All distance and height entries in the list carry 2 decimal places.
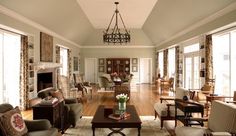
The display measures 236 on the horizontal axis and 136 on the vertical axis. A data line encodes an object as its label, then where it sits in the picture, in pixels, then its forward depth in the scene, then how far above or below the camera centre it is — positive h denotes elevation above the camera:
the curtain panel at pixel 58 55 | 6.51 +0.57
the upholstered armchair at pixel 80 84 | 6.07 -0.73
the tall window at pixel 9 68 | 3.96 +0.00
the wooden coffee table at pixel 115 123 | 2.49 -0.96
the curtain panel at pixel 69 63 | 8.13 +0.26
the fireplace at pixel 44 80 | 5.28 -0.49
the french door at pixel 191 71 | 5.55 -0.14
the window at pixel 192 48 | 5.57 +0.79
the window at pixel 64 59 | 7.65 +0.46
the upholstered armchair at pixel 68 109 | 3.24 -0.96
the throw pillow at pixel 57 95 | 3.31 -0.62
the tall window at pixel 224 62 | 4.08 +0.16
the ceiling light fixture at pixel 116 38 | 4.55 +0.94
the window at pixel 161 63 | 9.57 +0.27
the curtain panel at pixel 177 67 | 6.77 +0.02
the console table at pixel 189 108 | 2.73 -0.77
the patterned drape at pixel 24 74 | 4.41 -0.19
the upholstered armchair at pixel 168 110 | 3.15 -0.95
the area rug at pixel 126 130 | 3.00 -1.37
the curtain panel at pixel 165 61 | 8.37 +0.37
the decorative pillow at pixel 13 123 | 1.80 -0.72
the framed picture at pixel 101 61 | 10.79 +0.49
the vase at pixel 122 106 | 2.85 -0.76
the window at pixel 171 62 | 7.99 +0.31
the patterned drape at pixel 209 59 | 4.61 +0.27
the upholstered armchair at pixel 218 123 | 1.89 -0.79
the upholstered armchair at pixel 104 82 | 6.60 -0.66
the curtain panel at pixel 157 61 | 10.20 +0.46
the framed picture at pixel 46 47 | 5.21 +0.78
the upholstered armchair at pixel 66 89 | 4.60 -0.69
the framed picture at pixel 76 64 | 9.43 +0.25
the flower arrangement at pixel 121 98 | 2.87 -0.61
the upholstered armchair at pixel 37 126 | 2.08 -0.87
